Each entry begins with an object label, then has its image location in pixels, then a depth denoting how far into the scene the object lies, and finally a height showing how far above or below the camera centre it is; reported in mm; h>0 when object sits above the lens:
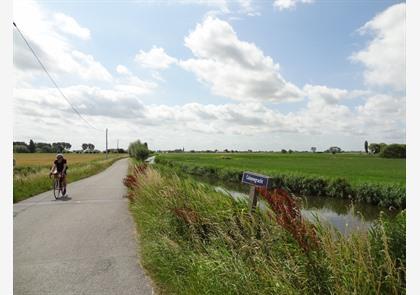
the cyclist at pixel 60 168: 13927 -572
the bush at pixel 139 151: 79738 +867
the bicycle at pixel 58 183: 13977 -1245
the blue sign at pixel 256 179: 4926 -419
